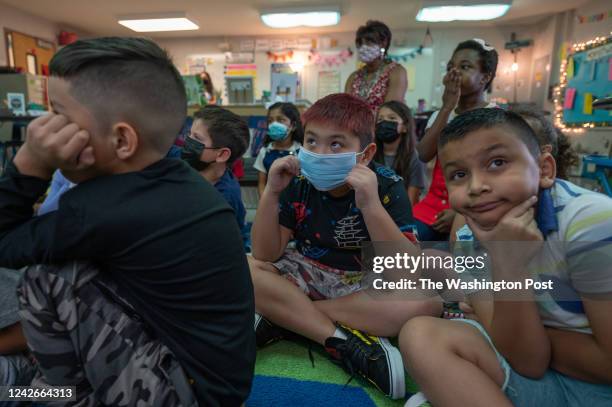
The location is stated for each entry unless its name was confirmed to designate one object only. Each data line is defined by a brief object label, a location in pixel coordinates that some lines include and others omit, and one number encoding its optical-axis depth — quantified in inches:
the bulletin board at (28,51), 261.1
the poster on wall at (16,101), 165.0
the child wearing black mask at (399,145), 93.8
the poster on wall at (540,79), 271.1
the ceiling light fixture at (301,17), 259.9
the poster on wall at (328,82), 341.1
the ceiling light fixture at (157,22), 273.9
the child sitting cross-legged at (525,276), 30.9
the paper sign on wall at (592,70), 140.4
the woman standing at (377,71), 104.5
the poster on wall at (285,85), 172.6
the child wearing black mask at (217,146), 72.2
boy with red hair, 49.4
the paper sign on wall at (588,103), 145.6
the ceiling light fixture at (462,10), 239.8
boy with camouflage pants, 27.8
